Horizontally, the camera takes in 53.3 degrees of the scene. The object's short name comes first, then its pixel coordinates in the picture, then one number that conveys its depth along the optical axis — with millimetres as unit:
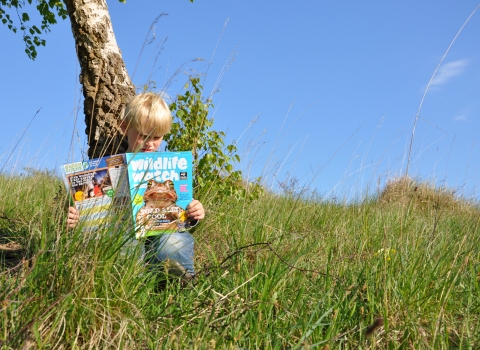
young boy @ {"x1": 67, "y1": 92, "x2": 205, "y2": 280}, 2598
